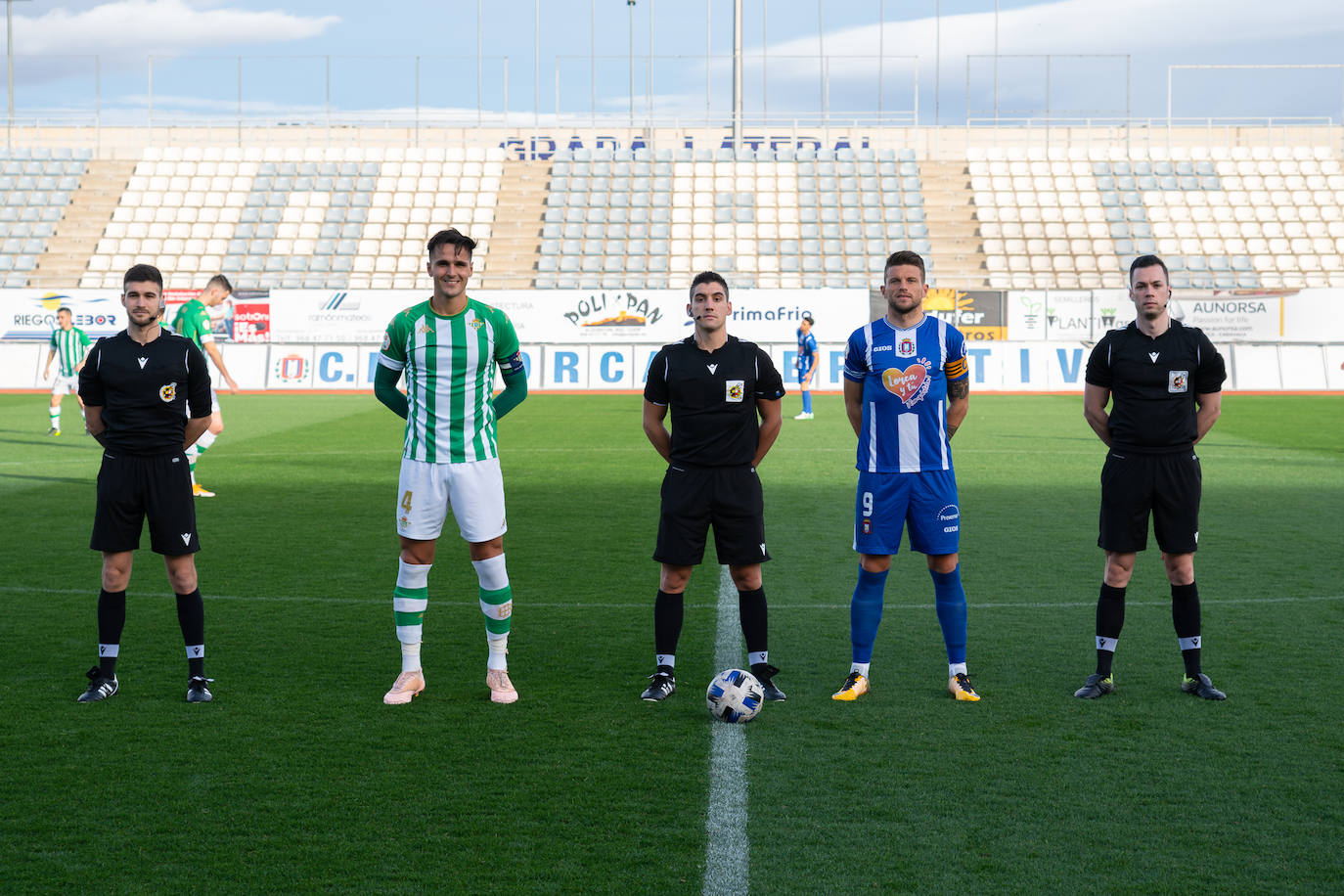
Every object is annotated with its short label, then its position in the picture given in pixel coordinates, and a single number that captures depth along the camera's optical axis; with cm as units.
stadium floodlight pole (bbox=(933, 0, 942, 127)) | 4541
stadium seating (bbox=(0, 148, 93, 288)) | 3712
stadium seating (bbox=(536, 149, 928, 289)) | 3672
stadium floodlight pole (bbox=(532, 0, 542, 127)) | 4630
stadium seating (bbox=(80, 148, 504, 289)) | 3706
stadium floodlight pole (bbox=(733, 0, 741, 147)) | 3966
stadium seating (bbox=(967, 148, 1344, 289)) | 3694
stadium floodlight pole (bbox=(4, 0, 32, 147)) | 4850
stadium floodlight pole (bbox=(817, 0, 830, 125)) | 4575
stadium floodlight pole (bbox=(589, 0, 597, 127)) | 4681
